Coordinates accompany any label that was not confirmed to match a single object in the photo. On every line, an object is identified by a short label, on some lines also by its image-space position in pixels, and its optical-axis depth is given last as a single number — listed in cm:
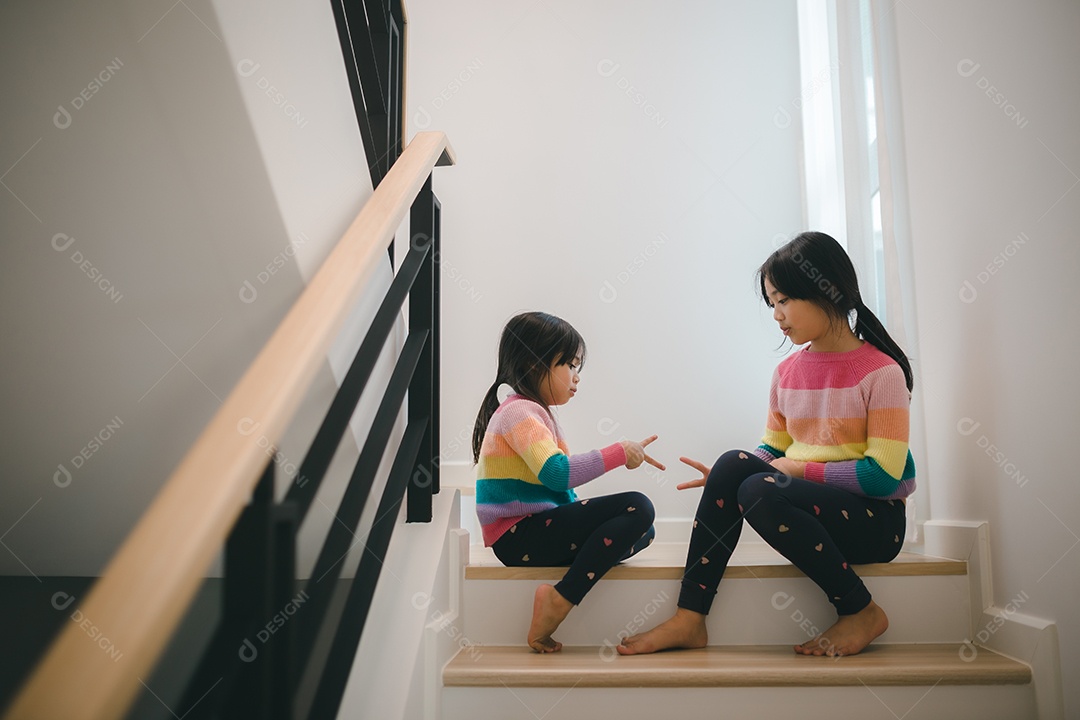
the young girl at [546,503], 150
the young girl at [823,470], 139
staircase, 121
